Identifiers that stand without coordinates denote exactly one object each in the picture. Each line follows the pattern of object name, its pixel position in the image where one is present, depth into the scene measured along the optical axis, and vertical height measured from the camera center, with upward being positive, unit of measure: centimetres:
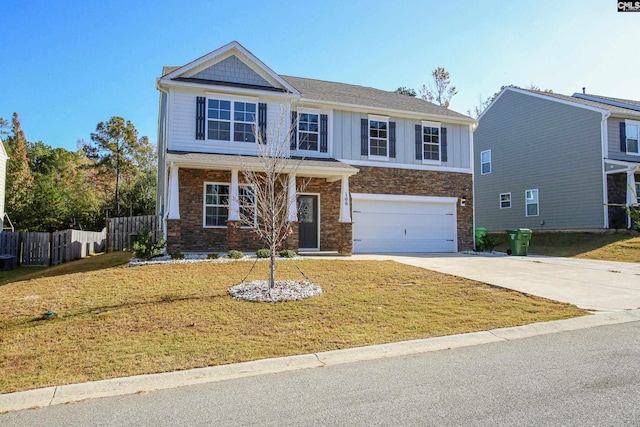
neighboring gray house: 2023 +363
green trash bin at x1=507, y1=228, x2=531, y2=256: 1681 -49
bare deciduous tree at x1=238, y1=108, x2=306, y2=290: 851 +57
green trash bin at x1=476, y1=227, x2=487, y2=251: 1832 -31
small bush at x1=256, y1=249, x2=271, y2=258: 1273 -72
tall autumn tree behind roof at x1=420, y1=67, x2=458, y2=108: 3712 +1290
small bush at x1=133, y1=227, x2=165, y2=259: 1197 -50
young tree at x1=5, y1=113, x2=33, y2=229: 2643 +371
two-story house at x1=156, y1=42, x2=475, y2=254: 1440 +266
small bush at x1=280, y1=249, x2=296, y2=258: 1302 -77
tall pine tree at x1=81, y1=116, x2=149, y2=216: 3428 +689
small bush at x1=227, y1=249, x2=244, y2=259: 1266 -75
